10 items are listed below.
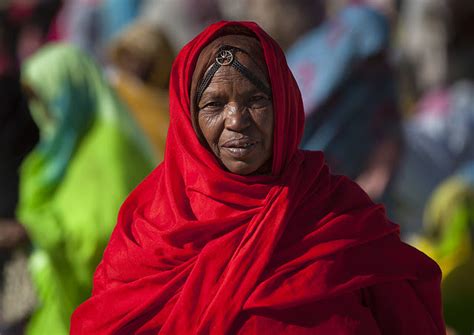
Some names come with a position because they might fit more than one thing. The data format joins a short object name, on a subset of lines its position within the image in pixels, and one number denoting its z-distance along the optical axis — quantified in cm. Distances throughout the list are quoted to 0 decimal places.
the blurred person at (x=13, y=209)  1284
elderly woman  694
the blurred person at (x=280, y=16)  2407
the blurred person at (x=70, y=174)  1273
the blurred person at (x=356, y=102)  1700
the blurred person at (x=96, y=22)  2550
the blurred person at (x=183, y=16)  2366
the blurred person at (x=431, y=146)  1966
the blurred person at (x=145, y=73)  1680
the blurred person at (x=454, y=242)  1459
